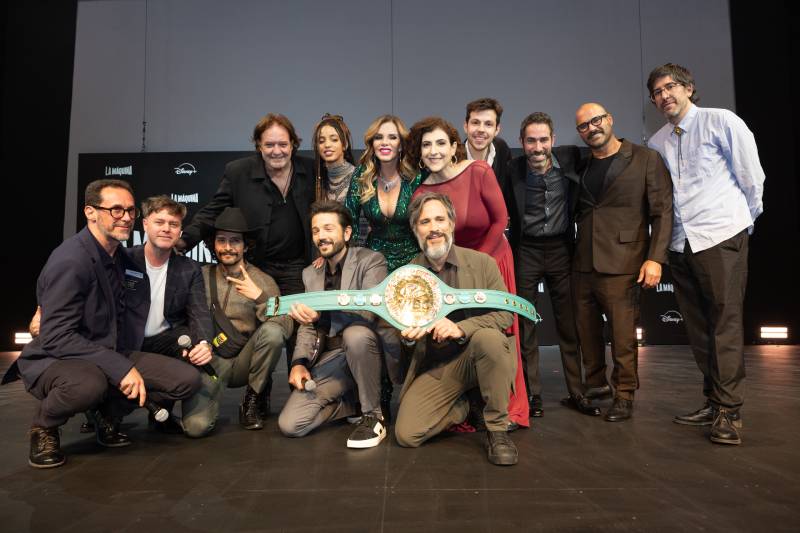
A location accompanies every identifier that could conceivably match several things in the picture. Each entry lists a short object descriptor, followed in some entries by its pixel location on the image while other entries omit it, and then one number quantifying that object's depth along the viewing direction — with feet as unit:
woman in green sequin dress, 8.70
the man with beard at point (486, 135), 9.07
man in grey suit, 7.65
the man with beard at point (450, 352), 6.78
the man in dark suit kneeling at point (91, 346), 6.46
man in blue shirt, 7.43
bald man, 8.39
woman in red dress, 8.24
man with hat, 8.54
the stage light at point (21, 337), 19.94
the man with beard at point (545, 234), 9.14
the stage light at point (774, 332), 20.29
